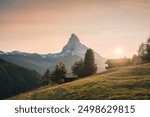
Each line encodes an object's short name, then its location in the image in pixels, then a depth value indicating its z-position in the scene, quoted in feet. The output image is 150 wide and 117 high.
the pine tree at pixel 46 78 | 223.02
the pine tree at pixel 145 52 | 153.72
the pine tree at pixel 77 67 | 168.53
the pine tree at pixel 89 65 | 162.71
